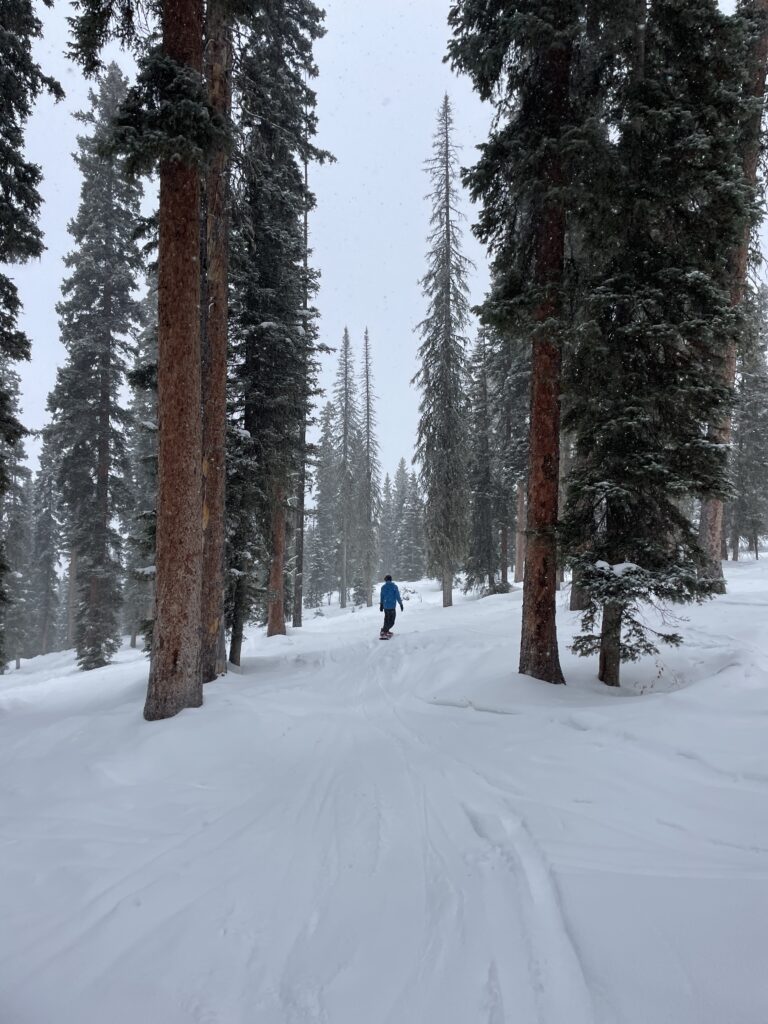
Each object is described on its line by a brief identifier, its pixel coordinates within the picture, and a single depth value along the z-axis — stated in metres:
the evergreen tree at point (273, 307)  10.57
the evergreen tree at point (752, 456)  25.92
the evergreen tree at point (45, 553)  32.66
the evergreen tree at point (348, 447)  35.66
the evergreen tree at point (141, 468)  24.50
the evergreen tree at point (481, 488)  25.56
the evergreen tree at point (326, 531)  42.59
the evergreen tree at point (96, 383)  18.88
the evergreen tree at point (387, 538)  61.40
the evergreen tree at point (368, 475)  36.66
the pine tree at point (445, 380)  20.83
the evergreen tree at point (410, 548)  48.59
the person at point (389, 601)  14.12
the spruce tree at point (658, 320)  6.23
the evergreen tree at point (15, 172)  8.73
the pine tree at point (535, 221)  6.98
